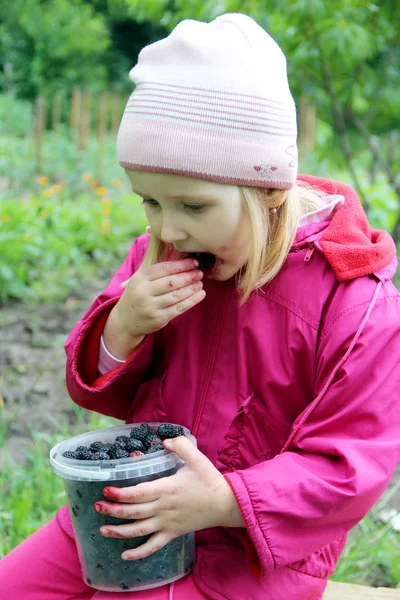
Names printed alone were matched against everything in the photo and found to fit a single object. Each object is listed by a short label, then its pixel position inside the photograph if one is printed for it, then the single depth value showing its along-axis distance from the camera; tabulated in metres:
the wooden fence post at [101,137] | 8.74
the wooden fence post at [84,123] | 9.47
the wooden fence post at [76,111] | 9.93
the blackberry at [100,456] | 1.59
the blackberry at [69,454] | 1.65
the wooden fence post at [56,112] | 10.12
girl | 1.57
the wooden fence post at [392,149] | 10.09
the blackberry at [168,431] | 1.65
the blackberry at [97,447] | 1.64
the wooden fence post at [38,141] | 8.27
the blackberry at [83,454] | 1.62
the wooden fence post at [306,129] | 10.58
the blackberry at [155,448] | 1.62
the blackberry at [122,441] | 1.64
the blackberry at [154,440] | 1.65
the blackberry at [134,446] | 1.63
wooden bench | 2.08
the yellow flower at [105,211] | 6.50
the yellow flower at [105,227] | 6.15
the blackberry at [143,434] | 1.66
